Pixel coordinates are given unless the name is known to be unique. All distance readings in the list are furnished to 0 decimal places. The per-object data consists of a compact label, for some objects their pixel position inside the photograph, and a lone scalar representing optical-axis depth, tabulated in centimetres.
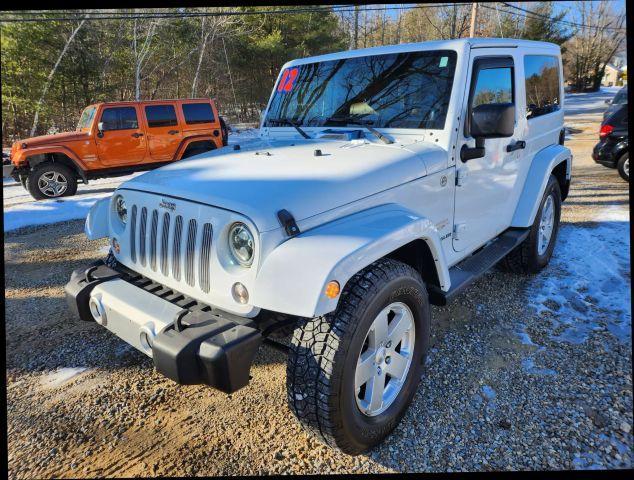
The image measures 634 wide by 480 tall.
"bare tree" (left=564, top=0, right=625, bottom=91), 3497
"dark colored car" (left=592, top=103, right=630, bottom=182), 855
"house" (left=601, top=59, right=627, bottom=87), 5969
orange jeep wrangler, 889
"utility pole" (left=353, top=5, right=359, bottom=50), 2399
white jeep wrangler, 191
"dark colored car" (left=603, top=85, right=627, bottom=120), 1166
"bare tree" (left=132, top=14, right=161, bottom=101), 1741
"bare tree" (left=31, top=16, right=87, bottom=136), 1124
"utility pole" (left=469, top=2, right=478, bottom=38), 2172
